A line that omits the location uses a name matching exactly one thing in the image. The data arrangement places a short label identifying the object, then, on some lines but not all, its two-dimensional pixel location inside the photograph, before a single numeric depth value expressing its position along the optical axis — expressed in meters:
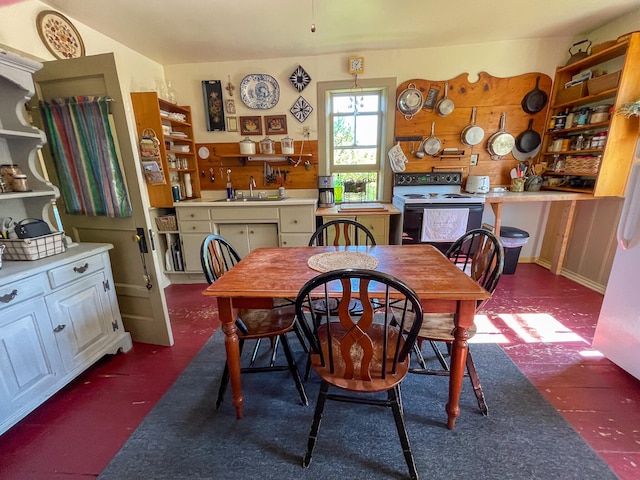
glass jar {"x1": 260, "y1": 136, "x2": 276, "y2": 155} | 3.24
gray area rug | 1.16
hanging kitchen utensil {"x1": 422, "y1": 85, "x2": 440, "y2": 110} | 3.10
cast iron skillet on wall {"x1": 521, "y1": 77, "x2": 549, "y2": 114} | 3.03
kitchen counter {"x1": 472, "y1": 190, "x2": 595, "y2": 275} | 2.73
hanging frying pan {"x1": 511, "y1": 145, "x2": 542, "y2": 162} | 3.18
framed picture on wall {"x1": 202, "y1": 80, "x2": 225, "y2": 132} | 3.23
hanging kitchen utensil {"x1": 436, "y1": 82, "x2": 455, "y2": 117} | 3.10
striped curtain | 1.66
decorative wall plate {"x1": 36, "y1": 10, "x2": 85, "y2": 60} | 1.95
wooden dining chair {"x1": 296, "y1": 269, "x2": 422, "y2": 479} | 0.97
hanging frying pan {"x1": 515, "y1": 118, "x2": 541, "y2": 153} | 3.12
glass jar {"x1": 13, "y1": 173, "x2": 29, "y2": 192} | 1.53
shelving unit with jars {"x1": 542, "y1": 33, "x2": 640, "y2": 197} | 2.32
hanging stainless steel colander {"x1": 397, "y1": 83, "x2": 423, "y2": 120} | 3.10
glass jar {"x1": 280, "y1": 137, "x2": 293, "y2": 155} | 3.26
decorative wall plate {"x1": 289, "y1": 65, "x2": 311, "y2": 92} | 3.15
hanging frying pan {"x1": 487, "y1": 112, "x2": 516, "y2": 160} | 3.13
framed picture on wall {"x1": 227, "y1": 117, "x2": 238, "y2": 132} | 3.32
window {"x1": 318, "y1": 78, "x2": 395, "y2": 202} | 3.21
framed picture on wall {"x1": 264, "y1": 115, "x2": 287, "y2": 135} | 3.30
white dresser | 1.31
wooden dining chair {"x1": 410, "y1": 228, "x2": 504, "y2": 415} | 1.35
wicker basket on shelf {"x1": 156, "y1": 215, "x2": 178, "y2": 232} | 3.01
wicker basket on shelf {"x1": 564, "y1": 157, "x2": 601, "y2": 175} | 2.59
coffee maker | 3.35
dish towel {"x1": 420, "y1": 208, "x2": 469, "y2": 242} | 2.87
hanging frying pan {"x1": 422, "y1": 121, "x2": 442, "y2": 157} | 3.20
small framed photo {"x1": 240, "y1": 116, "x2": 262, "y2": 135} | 3.31
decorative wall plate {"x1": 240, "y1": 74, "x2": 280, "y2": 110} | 3.20
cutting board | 3.05
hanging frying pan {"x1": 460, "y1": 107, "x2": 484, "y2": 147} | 3.14
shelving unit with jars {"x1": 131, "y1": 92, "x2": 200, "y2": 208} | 2.63
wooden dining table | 1.17
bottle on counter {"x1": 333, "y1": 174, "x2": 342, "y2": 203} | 3.56
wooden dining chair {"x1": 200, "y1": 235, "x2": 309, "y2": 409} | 1.44
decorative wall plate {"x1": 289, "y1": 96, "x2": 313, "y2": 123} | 3.24
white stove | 2.86
